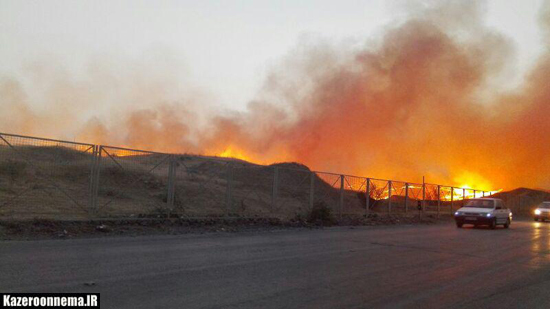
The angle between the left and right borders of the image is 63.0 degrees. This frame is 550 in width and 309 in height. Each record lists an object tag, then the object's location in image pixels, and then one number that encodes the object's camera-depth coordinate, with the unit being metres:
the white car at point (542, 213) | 33.75
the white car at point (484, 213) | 22.34
